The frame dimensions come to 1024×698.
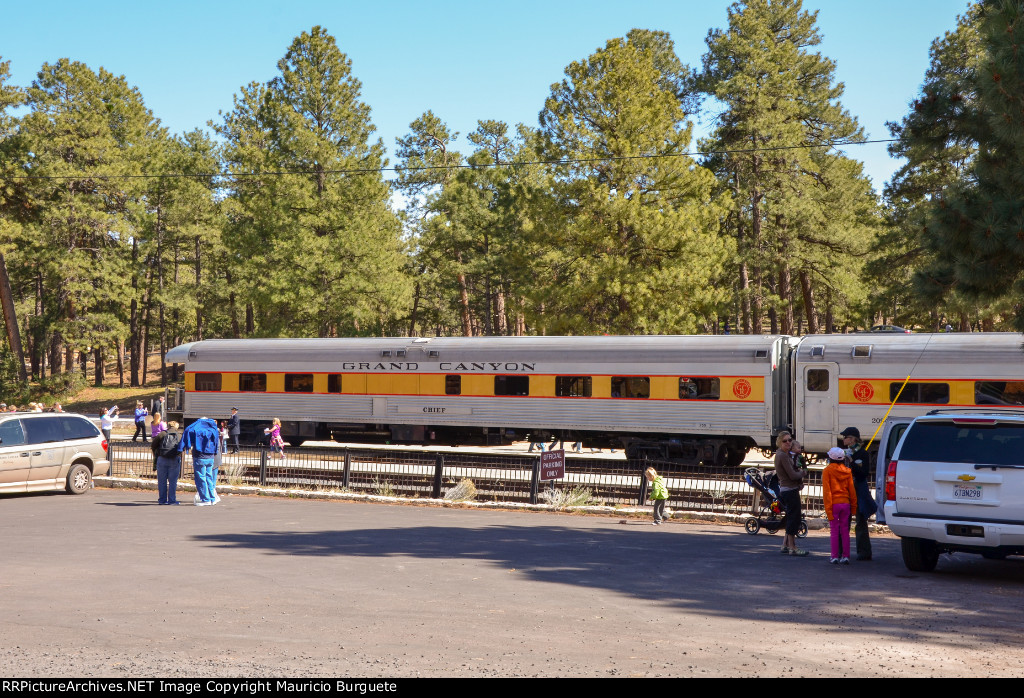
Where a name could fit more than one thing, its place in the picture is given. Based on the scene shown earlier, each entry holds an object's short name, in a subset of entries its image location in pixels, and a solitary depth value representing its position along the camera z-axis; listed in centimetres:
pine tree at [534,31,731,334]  3484
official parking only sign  1747
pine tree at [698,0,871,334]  4259
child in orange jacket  1118
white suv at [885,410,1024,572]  972
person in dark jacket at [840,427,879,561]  1152
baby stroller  1384
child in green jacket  1549
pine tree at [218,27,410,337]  4556
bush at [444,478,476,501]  1831
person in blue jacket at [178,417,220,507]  1678
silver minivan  1772
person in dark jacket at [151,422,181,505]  1733
